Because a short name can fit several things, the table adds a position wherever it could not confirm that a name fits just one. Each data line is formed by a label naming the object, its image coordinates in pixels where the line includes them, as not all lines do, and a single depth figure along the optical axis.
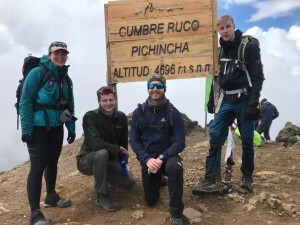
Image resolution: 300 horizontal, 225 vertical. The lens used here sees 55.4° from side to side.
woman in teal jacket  4.66
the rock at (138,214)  4.90
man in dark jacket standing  5.18
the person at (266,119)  12.83
